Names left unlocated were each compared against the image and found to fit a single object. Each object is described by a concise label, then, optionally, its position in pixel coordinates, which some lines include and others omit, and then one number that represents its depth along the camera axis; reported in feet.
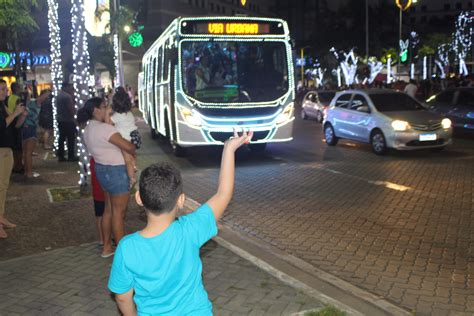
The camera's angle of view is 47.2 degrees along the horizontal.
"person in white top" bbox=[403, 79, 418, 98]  71.20
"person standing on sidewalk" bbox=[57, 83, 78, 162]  42.85
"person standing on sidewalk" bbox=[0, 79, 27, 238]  22.80
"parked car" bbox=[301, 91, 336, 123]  83.63
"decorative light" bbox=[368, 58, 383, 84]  192.54
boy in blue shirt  7.95
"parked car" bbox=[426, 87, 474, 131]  56.34
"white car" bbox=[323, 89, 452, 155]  44.06
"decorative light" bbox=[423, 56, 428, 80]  200.34
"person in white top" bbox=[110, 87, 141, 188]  22.41
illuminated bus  42.09
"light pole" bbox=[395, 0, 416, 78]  97.29
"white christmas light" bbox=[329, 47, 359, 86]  201.67
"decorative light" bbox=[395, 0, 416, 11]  97.22
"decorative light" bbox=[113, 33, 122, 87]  89.89
